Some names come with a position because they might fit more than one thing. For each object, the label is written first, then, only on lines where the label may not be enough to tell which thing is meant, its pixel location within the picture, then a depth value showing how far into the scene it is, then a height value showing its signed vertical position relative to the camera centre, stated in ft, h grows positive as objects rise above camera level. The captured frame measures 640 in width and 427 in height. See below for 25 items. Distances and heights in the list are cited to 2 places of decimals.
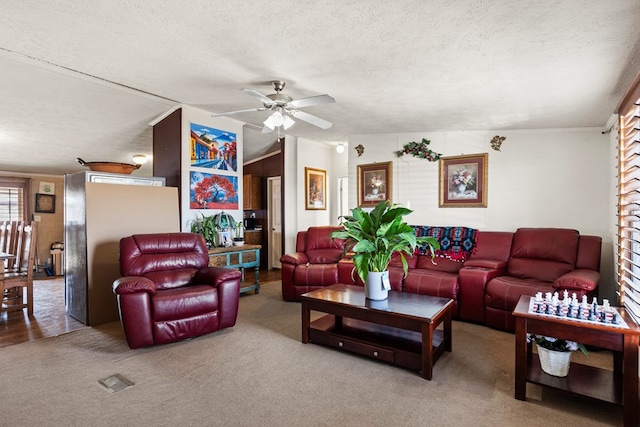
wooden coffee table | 7.88 -3.35
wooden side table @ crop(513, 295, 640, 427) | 5.85 -3.04
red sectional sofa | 10.78 -2.38
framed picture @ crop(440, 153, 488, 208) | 15.05 +1.37
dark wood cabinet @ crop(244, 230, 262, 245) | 23.09 -1.82
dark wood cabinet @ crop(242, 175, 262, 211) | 23.07 +1.30
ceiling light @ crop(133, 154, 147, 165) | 19.26 +3.11
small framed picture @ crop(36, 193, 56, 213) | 24.43 +0.70
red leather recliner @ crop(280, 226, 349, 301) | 14.44 -2.53
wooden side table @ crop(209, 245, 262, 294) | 14.44 -2.13
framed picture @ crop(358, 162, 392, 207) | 17.57 +1.48
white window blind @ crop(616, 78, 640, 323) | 7.32 +0.26
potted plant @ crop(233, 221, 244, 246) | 16.19 -1.20
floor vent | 7.43 -3.98
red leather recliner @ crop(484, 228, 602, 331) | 10.06 -2.05
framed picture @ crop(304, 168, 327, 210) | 20.65 +1.42
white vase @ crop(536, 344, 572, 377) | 6.81 -3.18
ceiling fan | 9.87 +3.27
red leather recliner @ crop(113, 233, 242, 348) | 9.15 -2.41
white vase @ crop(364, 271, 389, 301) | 9.26 -2.10
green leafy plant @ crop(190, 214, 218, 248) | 14.92 -0.79
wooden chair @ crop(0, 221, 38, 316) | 12.60 -2.37
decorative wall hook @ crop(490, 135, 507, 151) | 14.57 +3.06
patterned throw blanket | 14.06 -1.37
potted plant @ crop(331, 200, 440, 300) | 9.07 -0.85
